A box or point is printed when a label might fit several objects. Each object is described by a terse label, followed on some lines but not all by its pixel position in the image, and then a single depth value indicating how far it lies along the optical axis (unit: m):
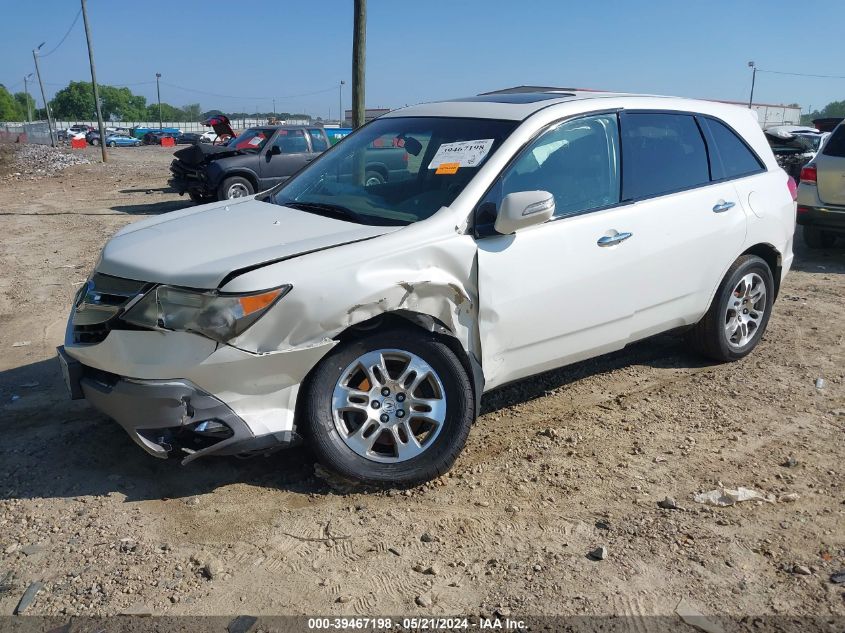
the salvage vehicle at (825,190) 8.66
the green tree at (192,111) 151.75
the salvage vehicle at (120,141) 62.60
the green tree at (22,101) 129.38
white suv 3.05
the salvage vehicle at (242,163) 14.12
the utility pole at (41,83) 57.59
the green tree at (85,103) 131.75
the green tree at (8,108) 114.19
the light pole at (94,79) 28.03
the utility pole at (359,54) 9.54
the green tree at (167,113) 153.88
